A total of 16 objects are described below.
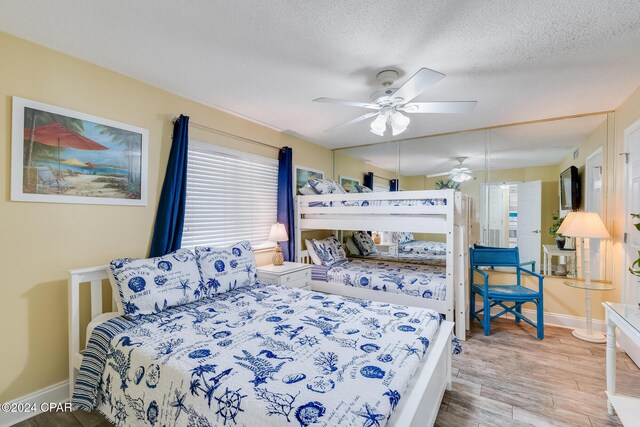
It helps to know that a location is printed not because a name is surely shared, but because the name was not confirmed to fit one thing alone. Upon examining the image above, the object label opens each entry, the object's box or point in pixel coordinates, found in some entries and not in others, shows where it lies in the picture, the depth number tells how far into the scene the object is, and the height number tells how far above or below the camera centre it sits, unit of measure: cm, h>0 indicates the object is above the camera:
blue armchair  303 -84
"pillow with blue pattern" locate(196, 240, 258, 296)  243 -48
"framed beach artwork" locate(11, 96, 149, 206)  191 +41
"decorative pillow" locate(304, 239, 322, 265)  390 -54
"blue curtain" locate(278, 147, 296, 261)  383 +22
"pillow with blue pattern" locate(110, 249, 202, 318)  194 -50
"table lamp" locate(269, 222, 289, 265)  345 -28
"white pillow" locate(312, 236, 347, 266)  393 -51
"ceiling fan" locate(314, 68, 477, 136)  205 +85
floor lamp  283 -18
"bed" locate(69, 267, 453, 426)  115 -72
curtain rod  289 +89
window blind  293 +20
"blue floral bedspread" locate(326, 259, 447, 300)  306 -72
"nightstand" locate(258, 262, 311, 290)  316 -69
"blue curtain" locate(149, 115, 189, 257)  256 +14
